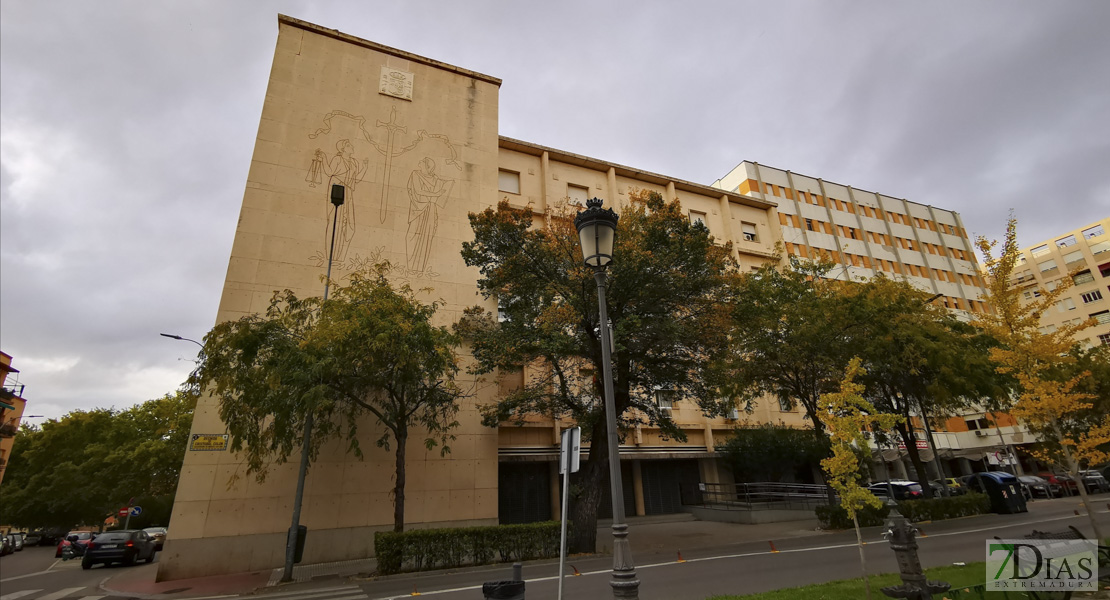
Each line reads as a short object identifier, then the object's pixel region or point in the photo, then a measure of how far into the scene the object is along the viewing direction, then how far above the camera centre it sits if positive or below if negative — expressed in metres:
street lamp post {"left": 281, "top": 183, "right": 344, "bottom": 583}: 12.82 -0.54
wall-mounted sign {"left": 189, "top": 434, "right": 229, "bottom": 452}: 15.51 +1.91
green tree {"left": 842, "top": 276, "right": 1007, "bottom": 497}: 17.61 +4.07
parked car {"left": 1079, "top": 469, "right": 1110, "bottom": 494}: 29.66 -0.73
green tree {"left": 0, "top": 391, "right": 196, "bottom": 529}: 35.75 +3.26
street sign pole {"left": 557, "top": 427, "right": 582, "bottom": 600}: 6.20 +0.45
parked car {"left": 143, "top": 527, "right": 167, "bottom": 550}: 26.01 -1.23
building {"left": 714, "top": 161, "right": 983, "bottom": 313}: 40.41 +20.38
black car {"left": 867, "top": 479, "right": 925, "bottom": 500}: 24.48 -0.57
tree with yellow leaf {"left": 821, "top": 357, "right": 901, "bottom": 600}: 7.79 +0.62
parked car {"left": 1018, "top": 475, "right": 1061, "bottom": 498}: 29.51 -0.88
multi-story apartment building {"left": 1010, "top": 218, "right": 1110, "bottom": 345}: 50.72 +19.91
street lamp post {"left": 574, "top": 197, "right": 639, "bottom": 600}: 5.21 +1.63
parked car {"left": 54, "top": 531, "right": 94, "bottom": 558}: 24.17 -1.23
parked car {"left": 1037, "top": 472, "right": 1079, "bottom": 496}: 30.14 -0.74
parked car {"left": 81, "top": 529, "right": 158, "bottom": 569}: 18.47 -1.28
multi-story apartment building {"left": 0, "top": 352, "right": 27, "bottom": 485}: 37.33 +7.62
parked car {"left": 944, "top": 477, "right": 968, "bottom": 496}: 27.05 -0.62
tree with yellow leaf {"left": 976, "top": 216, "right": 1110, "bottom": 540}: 8.91 +1.96
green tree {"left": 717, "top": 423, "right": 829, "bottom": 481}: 25.47 +1.53
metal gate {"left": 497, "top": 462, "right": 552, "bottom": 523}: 22.77 +0.04
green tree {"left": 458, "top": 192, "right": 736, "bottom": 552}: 14.97 +5.36
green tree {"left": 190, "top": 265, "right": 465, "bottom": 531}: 12.95 +3.50
